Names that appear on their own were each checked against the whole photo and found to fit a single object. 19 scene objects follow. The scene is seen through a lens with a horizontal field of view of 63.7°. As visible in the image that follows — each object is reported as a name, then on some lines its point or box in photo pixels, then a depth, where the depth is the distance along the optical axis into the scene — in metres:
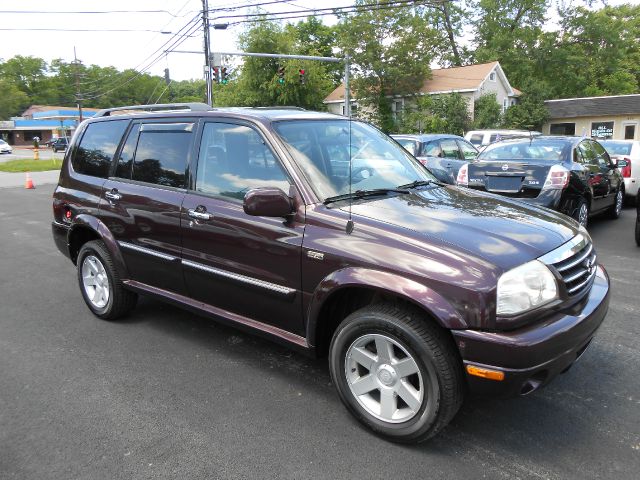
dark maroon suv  2.57
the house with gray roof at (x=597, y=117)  38.40
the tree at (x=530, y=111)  39.44
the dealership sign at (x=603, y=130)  39.59
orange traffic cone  17.38
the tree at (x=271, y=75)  40.53
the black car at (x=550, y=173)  7.34
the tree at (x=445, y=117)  34.81
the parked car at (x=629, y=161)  11.31
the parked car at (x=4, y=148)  48.22
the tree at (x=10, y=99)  91.94
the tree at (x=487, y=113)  36.19
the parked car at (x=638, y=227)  7.27
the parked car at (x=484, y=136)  20.48
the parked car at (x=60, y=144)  50.49
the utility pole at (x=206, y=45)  23.62
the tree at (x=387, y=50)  37.97
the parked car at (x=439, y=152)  11.02
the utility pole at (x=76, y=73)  55.75
